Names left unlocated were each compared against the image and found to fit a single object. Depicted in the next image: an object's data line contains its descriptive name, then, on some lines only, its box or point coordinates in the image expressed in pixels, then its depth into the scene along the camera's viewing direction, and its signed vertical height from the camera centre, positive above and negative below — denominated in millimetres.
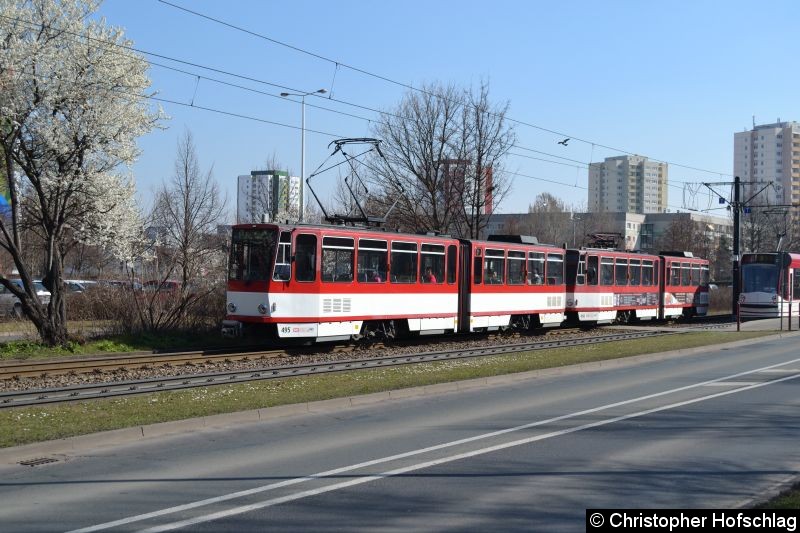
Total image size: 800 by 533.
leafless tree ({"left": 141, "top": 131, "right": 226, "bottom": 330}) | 27922 +620
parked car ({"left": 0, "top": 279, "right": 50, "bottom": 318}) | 34538 -1284
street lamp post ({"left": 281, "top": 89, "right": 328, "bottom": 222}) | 35366 +3932
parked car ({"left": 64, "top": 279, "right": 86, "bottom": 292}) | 40806 -679
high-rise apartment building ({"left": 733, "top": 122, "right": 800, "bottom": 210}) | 184375 +26107
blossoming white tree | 23422 +4022
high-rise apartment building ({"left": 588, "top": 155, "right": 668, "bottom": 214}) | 194500 +21932
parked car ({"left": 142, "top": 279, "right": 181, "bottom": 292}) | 28566 -437
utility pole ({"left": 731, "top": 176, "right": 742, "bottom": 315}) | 46956 +2599
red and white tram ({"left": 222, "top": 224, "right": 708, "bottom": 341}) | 22844 -257
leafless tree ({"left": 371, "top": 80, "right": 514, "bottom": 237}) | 40531 +4656
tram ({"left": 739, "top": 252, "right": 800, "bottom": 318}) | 45594 -263
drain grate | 9953 -2115
